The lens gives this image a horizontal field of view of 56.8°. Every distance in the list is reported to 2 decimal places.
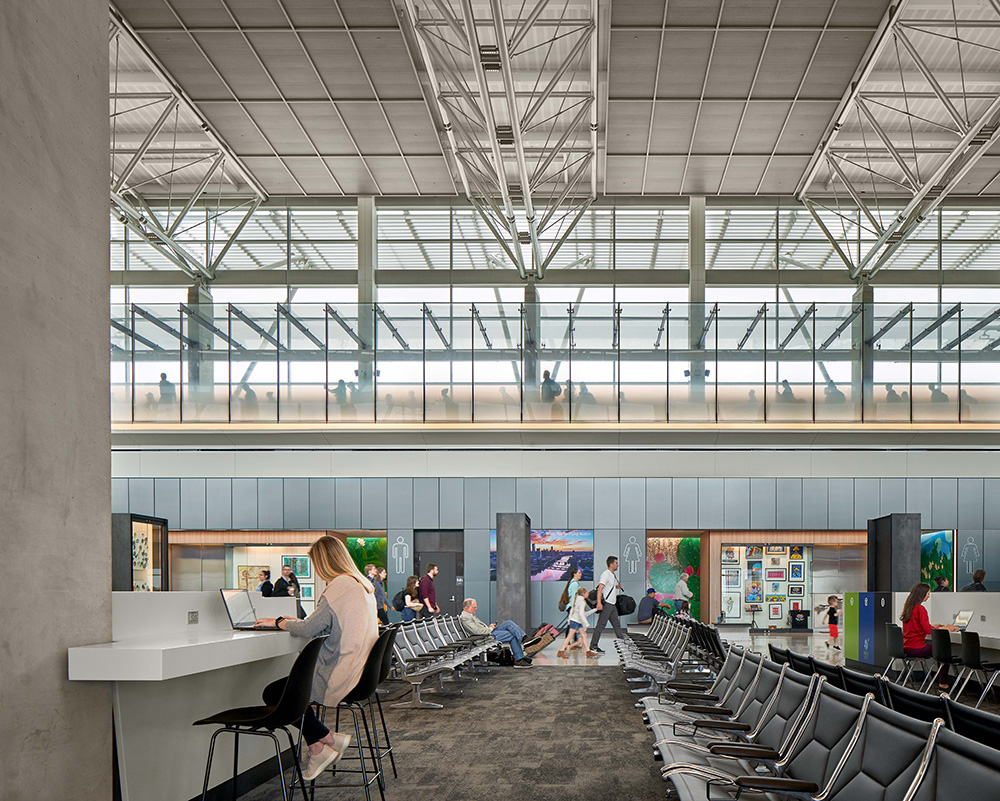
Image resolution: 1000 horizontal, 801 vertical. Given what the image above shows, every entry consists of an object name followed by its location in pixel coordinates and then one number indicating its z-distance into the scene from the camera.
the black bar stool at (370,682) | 5.63
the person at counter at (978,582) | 14.79
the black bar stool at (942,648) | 10.31
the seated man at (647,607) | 17.11
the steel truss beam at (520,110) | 13.27
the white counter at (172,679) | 4.10
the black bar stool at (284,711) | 4.59
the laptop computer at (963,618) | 11.95
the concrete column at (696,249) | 22.27
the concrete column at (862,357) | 17.33
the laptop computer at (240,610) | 6.01
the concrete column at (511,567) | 17.84
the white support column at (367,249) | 22.41
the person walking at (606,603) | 16.41
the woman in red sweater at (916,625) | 10.72
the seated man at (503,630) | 14.48
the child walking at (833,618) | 19.53
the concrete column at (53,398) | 3.86
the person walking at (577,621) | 17.03
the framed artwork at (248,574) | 22.92
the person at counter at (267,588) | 16.62
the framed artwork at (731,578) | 23.41
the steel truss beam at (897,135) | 14.59
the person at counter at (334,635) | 5.46
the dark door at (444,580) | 22.42
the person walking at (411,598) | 15.68
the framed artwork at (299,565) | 23.00
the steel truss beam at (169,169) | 16.38
